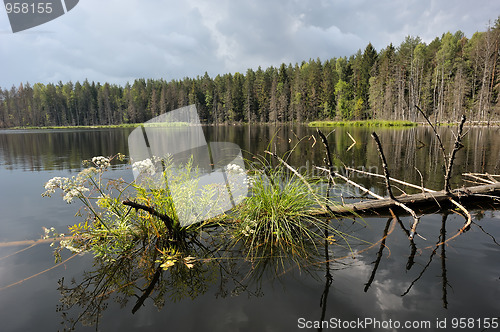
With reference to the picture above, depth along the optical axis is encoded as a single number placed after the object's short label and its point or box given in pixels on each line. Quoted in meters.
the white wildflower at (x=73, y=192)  3.30
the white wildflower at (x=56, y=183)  3.24
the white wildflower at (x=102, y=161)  3.66
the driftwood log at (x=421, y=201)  5.23
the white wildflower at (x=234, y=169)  4.24
